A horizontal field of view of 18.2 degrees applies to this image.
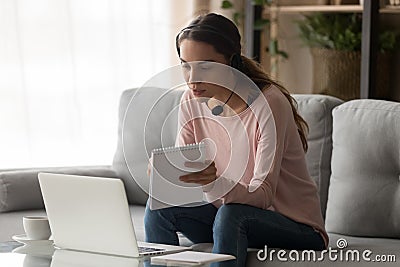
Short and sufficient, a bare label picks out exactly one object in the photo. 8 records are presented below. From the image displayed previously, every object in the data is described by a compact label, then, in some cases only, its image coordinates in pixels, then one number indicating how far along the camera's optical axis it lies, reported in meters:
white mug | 3.05
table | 2.70
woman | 3.13
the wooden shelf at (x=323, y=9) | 4.92
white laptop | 2.78
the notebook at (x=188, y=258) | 2.59
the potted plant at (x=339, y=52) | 5.03
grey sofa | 3.65
